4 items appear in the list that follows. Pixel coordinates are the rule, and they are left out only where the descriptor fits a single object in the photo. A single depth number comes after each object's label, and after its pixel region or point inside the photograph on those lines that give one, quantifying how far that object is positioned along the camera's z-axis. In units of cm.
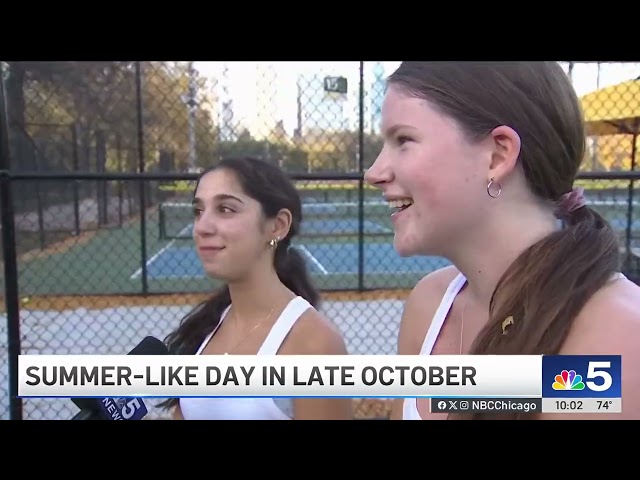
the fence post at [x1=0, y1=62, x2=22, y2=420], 186
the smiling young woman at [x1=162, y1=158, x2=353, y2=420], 171
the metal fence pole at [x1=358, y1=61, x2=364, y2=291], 170
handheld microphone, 179
